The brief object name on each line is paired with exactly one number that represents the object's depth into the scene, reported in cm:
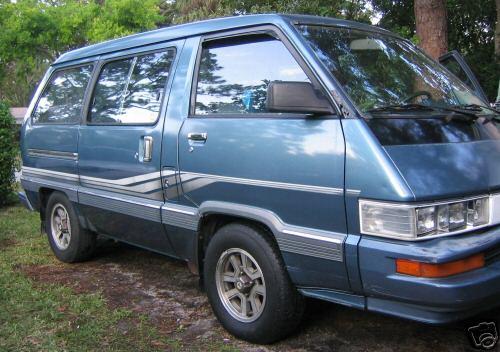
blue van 262
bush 831
